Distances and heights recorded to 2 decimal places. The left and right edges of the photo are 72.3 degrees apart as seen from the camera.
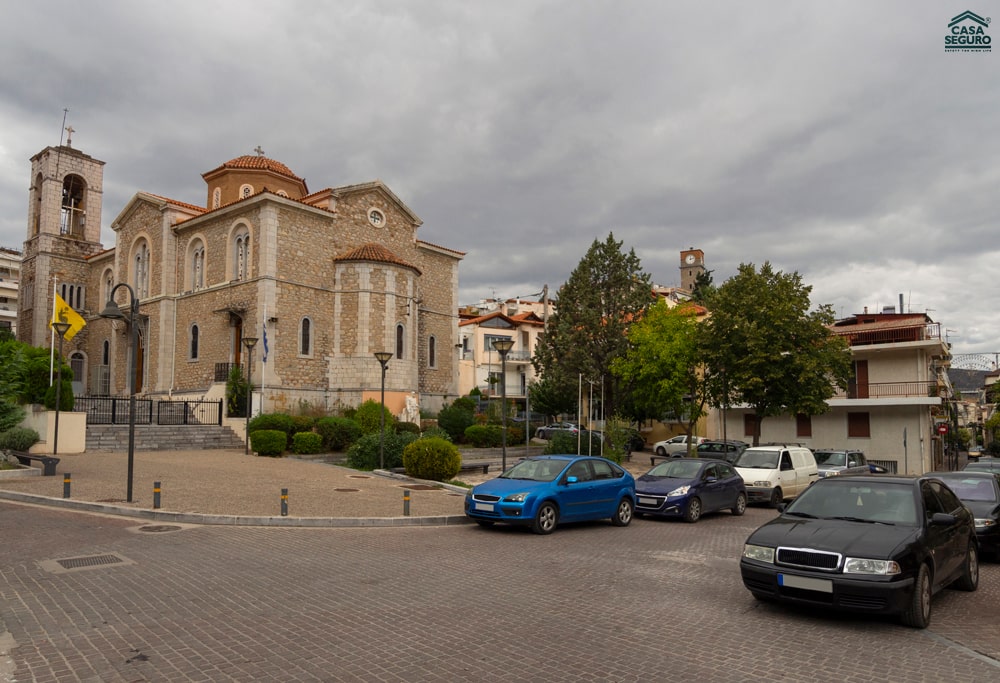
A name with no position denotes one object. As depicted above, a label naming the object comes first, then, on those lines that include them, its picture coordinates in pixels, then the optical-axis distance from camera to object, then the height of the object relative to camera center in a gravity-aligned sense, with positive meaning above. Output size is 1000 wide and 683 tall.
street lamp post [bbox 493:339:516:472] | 19.61 +1.34
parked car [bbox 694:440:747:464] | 29.19 -2.44
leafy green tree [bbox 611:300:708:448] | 30.94 +1.51
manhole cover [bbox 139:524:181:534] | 11.31 -2.31
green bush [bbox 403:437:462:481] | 19.52 -1.94
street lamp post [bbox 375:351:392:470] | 21.17 -1.39
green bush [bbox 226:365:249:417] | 28.66 -0.21
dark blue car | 14.70 -2.14
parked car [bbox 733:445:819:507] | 18.17 -2.15
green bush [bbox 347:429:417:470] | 22.39 -1.95
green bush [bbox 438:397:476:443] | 31.38 -1.30
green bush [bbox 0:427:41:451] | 19.56 -1.40
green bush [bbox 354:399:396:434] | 27.02 -1.02
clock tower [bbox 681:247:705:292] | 135.59 +25.68
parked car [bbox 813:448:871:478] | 21.78 -2.24
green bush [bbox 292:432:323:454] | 24.89 -1.87
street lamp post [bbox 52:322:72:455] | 20.78 +0.46
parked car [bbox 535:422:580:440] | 42.99 -2.39
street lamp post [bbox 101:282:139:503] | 13.70 +1.22
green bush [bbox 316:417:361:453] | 25.98 -1.55
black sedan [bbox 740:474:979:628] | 6.47 -1.55
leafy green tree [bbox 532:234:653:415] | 35.84 +4.12
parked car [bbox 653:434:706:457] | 36.00 -2.82
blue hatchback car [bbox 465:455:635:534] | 12.06 -1.88
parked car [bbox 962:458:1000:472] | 21.21 -2.30
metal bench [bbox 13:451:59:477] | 17.41 -1.86
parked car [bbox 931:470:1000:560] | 10.41 -1.72
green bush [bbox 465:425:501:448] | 30.38 -1.92
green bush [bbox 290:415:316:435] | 26.17 -1.24
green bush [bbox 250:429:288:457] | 24.59 -1.79
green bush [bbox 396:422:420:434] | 27.66 -1.44
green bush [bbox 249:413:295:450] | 25.53 -1.19
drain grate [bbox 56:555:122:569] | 8.62 -2.19
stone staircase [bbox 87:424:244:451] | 24.41 -1.76
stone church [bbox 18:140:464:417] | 31.30 +5.12
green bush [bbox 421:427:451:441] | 25.80 -1.57
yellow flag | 24.35 +2.70
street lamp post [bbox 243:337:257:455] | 24.95 +1.00
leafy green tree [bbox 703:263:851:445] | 28.19 +1.97
